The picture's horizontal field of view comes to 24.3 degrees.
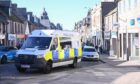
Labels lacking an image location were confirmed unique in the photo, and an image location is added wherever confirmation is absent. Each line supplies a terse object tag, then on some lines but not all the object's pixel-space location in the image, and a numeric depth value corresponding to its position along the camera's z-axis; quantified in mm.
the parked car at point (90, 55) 32752
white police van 19109
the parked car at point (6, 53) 27660
